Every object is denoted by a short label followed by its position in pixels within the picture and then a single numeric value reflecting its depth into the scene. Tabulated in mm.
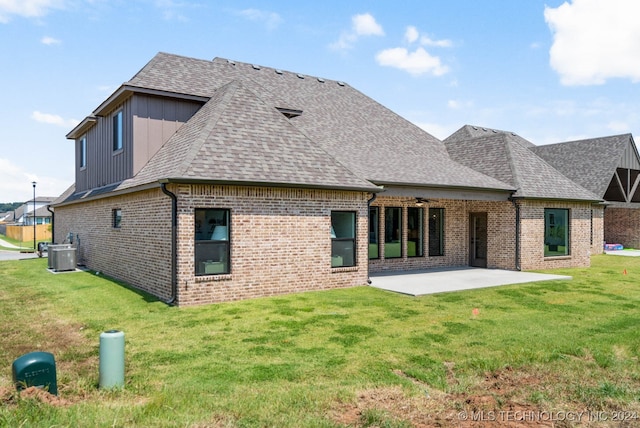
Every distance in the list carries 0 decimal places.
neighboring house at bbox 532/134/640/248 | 28547
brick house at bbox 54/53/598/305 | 11172
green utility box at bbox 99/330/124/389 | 5617
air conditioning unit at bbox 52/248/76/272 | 16922
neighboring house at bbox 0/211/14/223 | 106988
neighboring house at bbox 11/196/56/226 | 75625
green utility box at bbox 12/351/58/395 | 5207
